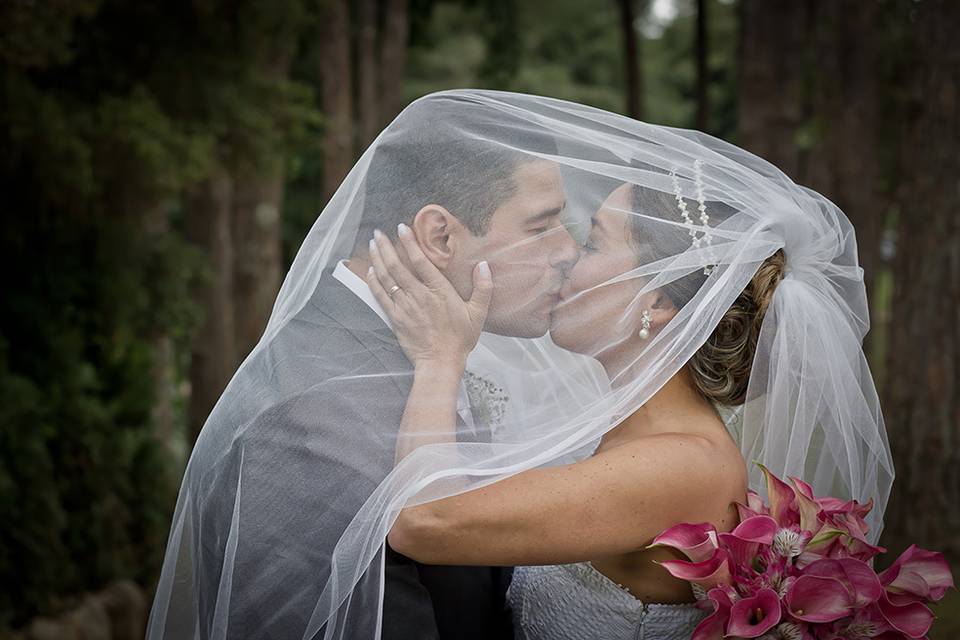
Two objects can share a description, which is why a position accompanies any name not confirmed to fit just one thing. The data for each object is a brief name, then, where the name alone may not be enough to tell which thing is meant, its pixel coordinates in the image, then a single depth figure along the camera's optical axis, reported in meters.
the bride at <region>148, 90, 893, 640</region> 2.53
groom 2.60
